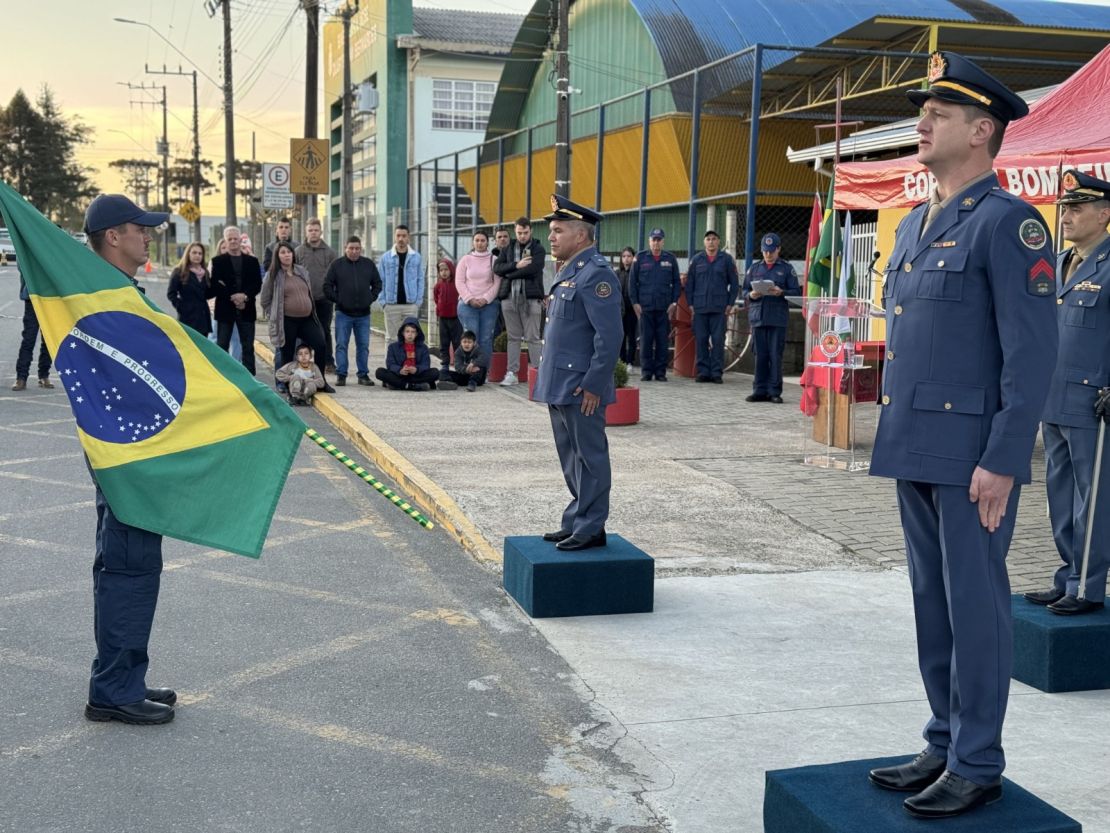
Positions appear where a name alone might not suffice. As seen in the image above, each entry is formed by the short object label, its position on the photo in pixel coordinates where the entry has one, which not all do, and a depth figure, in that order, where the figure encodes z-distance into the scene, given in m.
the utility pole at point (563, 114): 18.11
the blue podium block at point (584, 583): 5.99
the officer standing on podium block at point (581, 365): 6.42
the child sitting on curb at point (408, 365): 15.68
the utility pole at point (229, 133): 37.44
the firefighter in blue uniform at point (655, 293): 17.36
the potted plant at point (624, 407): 12.73
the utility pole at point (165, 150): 90.24
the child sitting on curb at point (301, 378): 14.55
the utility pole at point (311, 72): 30.59
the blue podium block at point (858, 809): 3.24
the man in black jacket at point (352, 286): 15.64
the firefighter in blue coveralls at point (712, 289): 16.88
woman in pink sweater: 16.17
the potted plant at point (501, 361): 16.81
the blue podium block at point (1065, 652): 4.96
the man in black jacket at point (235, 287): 15.41
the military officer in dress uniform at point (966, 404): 3.29
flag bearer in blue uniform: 4.62
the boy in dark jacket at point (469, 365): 15.91
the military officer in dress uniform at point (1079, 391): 5.33
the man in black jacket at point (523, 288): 15.77
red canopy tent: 9.12
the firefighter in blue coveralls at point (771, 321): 15.30
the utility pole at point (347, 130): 29.65
